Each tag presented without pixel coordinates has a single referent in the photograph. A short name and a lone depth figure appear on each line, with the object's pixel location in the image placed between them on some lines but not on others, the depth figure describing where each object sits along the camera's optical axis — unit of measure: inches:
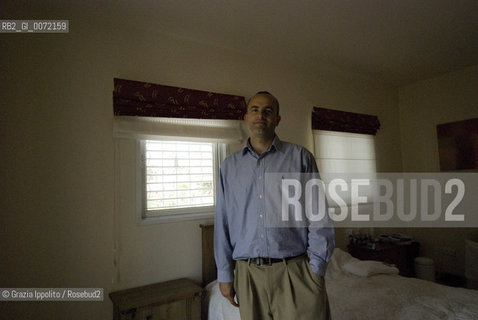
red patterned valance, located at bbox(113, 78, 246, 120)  82.7
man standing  47.1
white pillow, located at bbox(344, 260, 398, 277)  90.7
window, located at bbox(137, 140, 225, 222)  88.6
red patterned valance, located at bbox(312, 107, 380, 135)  127.5
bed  65.7
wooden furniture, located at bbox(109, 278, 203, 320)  68.7
